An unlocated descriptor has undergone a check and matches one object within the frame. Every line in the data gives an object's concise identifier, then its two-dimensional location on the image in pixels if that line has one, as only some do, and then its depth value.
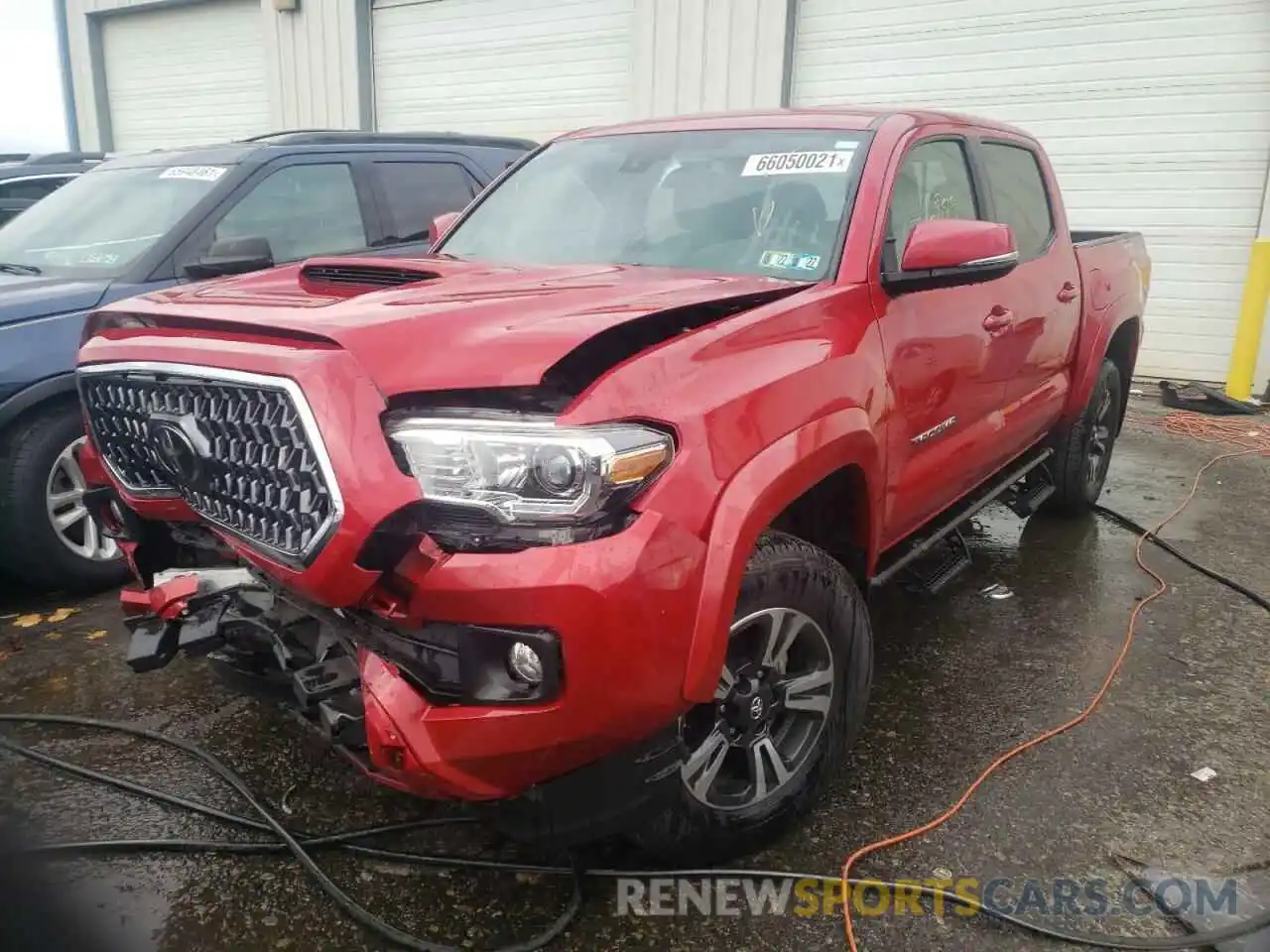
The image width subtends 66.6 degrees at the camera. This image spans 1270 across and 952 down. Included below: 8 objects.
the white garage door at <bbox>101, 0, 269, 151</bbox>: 14.22
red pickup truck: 1.81
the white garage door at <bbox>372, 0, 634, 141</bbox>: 11.16
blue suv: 3.71
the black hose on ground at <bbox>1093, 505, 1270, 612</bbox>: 4.15
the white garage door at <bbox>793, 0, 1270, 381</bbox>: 8.47
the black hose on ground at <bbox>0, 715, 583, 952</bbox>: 2.12
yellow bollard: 8.51
